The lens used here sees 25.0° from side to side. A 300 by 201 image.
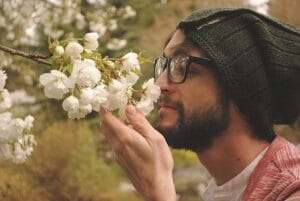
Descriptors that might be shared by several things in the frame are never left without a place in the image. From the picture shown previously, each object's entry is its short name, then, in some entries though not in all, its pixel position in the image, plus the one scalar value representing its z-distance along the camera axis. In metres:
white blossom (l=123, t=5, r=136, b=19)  6.28
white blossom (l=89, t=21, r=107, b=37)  2.99
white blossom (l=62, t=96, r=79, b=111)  0.80
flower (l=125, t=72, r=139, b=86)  0.85
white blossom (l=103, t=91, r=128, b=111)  0.82
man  1.03
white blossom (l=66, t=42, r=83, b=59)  0.82
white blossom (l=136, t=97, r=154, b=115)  0.89
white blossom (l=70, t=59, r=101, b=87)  0.78
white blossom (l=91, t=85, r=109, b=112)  0.81
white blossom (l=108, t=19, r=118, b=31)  5.99
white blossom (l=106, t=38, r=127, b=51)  6.48
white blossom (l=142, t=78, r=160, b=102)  0.89
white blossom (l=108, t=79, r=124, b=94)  0.81
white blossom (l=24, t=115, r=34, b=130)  0.98
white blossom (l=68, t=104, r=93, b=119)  0.81
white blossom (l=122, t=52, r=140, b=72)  0.85
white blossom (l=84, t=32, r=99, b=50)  0.86
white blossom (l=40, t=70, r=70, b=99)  0.80
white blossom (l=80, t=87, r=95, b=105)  0.79
